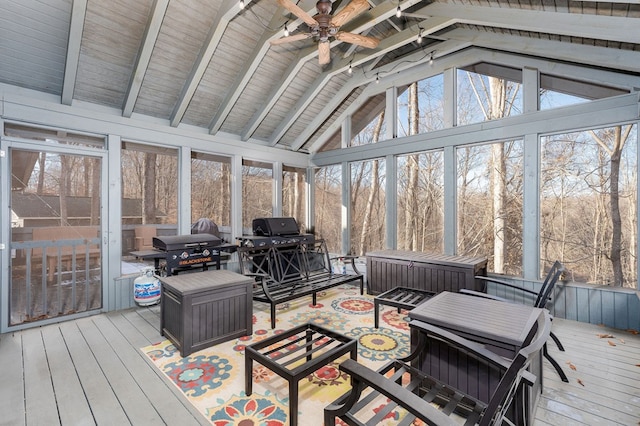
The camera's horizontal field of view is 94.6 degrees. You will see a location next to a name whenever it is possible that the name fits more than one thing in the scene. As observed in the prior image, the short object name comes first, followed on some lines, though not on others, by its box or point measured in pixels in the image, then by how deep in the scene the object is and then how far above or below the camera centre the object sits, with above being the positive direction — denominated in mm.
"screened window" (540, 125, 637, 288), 3488 +139
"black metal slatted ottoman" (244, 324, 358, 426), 1883 -1053
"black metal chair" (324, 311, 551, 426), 1213 -845
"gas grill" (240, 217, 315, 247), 4934 -326
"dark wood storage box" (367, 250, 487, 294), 3871 -802
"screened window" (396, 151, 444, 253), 5020 +226
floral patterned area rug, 2061 -1362
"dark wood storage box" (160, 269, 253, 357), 2834 -970
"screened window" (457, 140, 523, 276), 4266 +171
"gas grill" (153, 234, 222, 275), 3992 -513
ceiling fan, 2822 +1978
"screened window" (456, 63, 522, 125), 4293 +1856
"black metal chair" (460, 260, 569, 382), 2457 -782
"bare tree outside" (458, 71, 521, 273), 4328 +849
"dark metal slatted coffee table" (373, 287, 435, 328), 3362 -1032
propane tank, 4105 -1058
